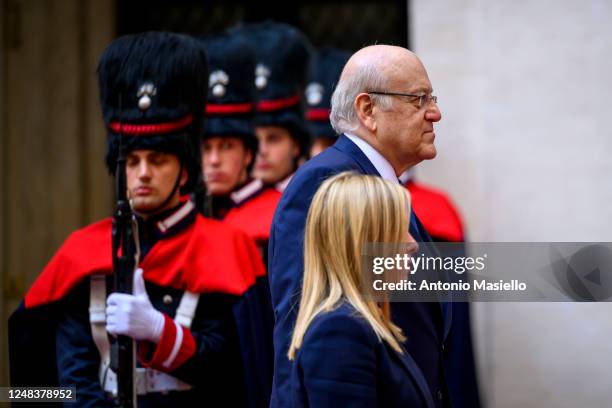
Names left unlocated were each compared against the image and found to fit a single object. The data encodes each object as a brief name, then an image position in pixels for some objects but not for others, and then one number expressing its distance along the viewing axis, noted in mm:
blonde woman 6695
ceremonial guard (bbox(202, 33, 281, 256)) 12750
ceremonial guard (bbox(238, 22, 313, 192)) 13523
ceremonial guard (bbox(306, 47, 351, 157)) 14344
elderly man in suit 7730
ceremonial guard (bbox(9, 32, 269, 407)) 9617
